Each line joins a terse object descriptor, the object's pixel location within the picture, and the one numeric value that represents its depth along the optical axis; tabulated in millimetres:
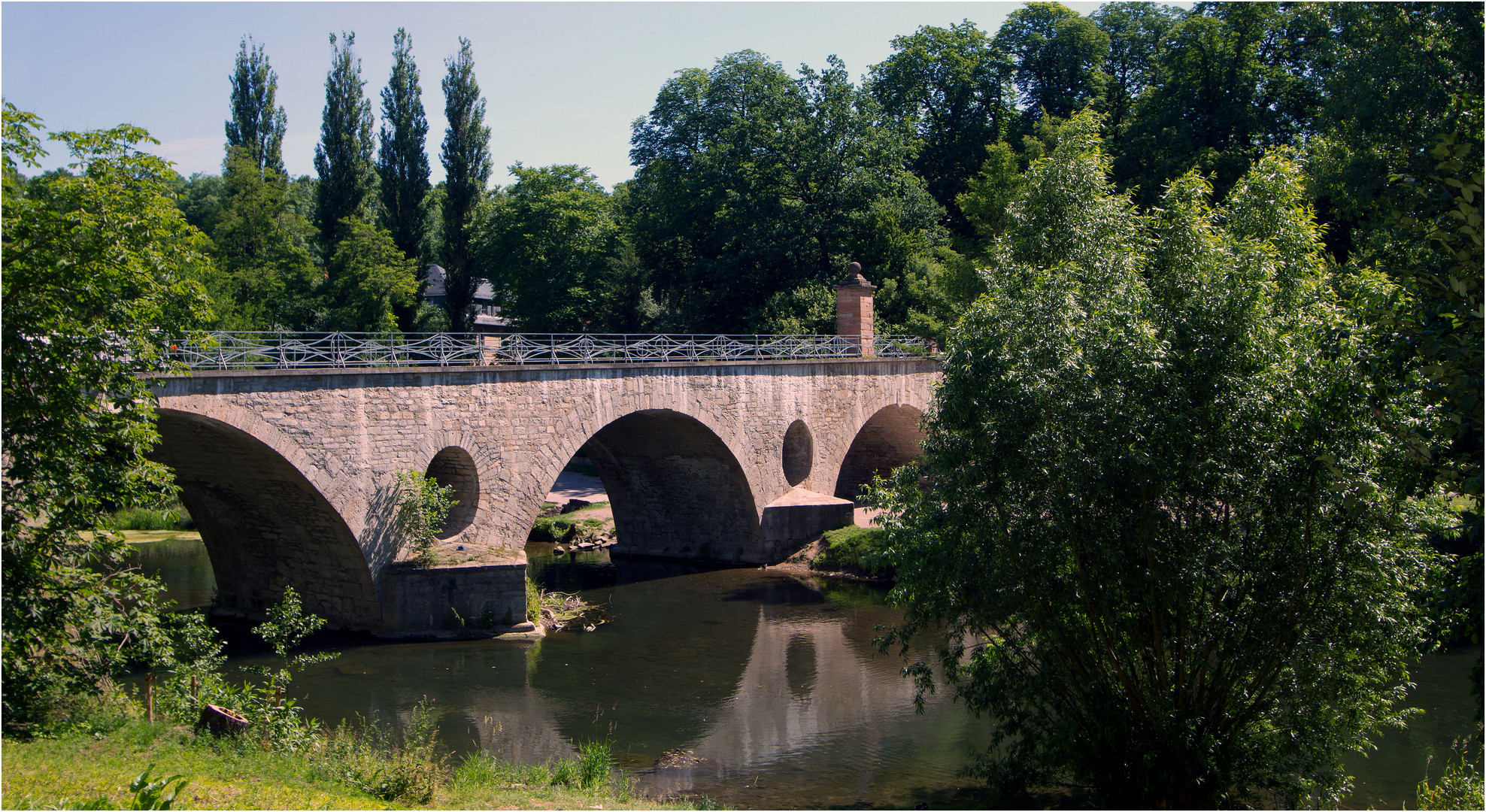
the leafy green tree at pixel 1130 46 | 44906
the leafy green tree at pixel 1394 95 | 21016
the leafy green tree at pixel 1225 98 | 36406
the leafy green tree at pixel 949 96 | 46781
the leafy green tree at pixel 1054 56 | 44625
